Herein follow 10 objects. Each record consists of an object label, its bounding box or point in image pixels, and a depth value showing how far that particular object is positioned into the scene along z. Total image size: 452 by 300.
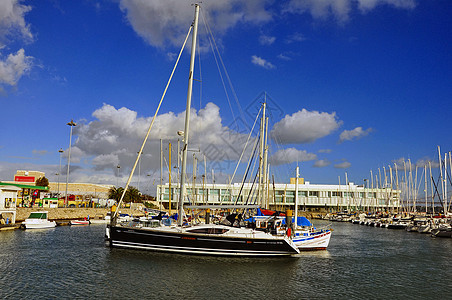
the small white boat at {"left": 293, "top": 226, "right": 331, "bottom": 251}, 39.08
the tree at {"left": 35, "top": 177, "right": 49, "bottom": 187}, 139.73
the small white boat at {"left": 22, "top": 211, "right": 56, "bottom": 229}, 58.06
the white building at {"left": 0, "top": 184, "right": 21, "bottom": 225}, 57.94
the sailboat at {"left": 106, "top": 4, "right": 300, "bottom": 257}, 32.00
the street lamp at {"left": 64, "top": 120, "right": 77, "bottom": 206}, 78.79
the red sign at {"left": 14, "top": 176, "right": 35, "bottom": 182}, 110.12
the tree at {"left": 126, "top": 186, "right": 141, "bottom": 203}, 126.80
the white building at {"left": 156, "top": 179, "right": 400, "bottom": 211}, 149.88
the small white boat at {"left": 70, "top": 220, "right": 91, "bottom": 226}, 71.71
